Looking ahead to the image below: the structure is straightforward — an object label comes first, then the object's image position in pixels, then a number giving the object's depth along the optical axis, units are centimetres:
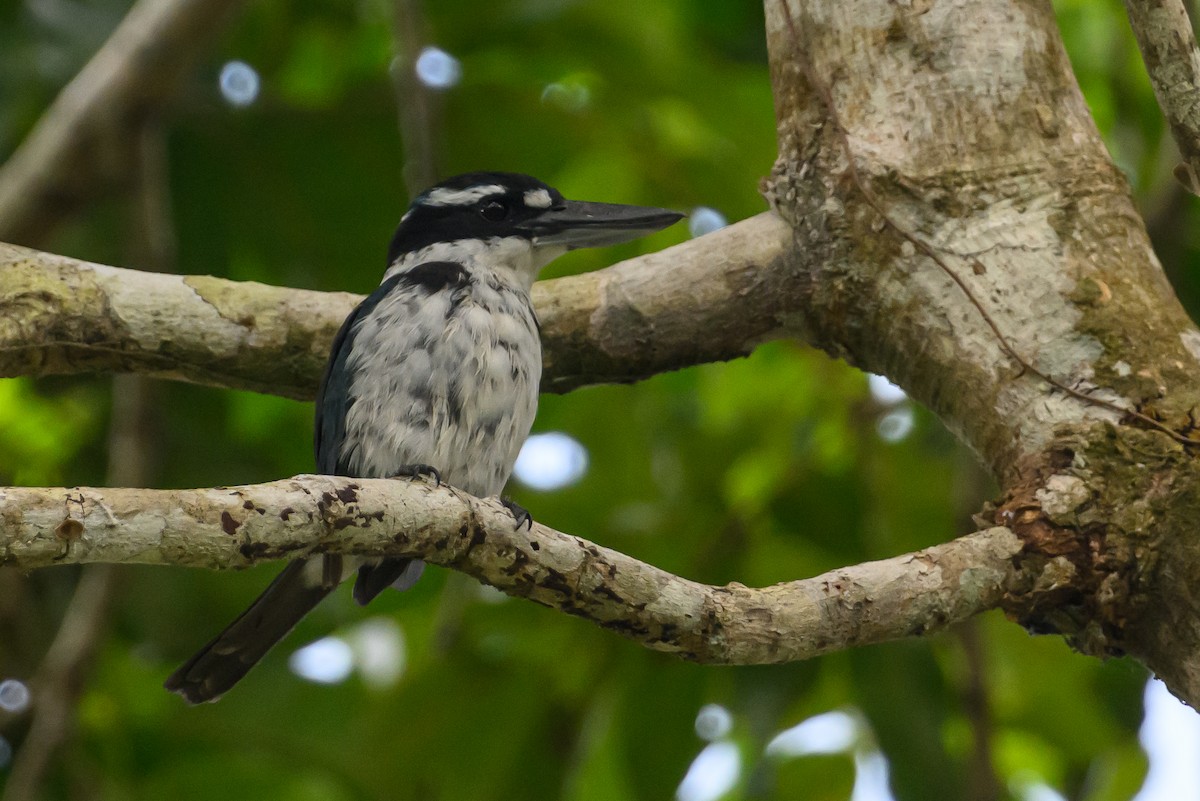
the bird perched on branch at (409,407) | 580
